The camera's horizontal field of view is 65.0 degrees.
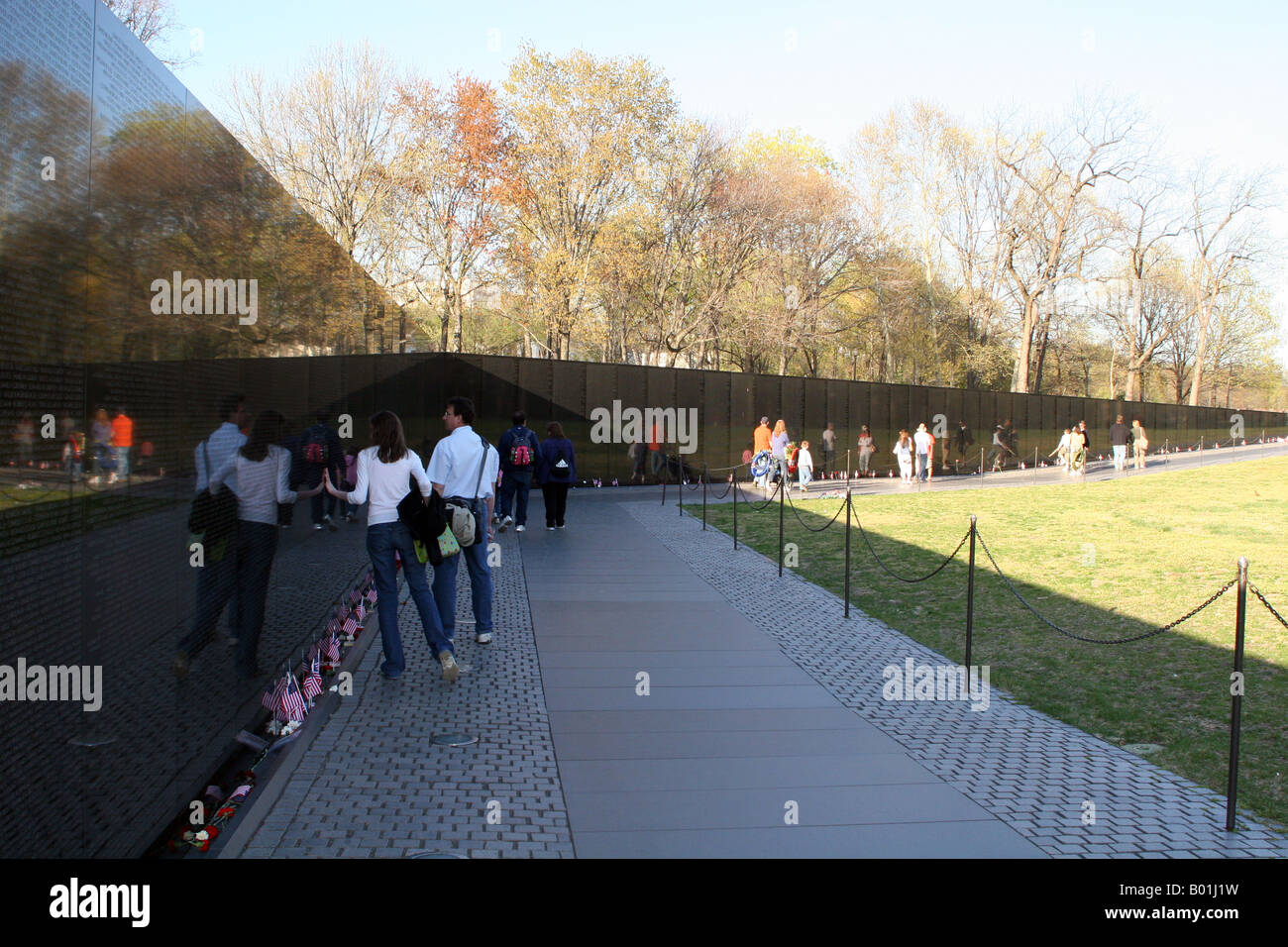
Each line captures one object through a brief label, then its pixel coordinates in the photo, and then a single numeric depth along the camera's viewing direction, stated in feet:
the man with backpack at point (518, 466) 55.21
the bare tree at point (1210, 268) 219.00
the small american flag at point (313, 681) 23.49
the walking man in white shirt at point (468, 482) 29.53
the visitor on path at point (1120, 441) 122.21
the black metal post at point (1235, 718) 17.53
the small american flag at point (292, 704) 21.53
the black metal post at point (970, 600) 28.58
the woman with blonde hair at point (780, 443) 90.68
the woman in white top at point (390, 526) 26.07
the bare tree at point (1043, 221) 176.76
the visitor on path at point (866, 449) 111.99
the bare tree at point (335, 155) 120.47
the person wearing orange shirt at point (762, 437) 92.22
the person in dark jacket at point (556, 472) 59.36
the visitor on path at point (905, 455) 110.42
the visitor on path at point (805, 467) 94.22
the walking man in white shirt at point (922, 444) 108.47
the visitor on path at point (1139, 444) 131.85
